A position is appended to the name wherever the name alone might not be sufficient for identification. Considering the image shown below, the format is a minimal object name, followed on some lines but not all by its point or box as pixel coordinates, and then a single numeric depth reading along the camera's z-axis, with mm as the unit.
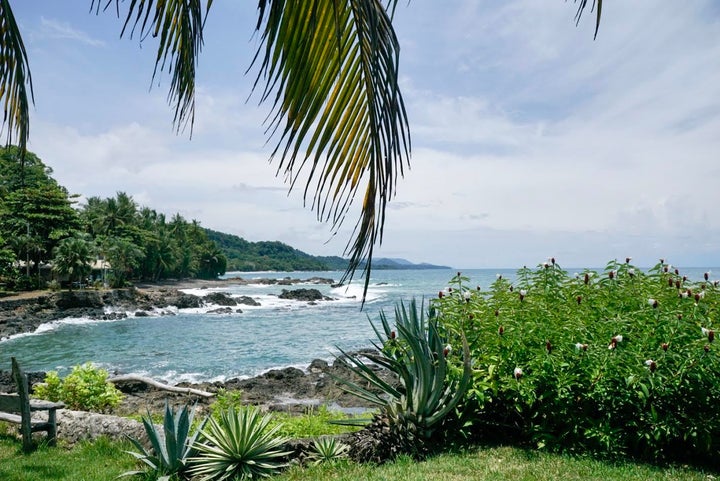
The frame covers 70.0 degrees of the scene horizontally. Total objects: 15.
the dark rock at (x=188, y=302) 46656
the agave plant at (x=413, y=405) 5027
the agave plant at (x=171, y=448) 4906
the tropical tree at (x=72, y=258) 42312
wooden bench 6480
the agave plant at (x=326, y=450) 5004
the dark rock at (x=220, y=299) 48906
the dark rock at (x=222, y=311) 42562
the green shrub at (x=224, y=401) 7148
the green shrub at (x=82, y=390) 8164
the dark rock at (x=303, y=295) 55125
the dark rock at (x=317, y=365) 17425
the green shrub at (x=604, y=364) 4383
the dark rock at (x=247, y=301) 49303
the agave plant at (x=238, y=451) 4777
